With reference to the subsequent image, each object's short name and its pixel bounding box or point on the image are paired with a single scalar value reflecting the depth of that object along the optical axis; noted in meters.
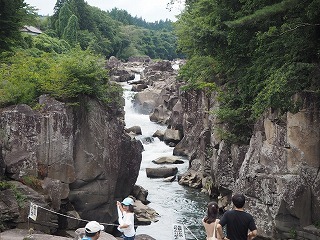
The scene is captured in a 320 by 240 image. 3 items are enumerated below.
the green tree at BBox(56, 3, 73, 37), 70.62
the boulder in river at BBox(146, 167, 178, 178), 29.08
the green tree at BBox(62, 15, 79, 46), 67.81
